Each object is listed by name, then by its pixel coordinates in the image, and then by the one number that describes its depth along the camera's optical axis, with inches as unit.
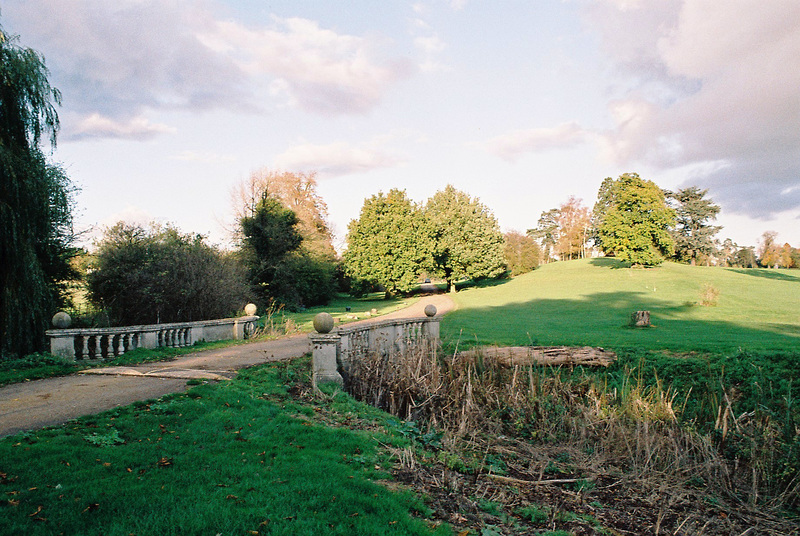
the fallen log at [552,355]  414.0
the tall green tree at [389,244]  1480.1
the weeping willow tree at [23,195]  379.6
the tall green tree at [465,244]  1625.2
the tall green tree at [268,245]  1133.7
